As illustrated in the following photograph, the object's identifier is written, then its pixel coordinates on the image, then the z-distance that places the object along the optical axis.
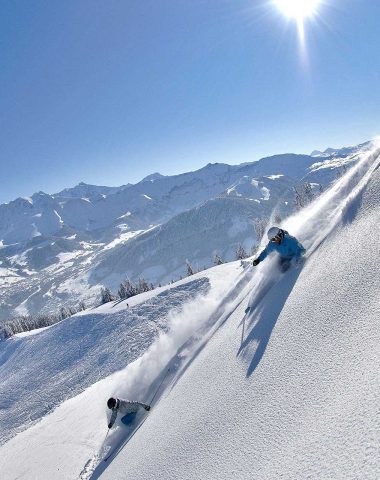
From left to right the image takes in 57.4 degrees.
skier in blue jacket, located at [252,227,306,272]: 11.70
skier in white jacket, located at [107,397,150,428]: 12.77
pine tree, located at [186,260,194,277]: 99.17
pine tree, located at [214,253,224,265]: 92.71
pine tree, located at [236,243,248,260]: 94.10
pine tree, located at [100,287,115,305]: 92.79
